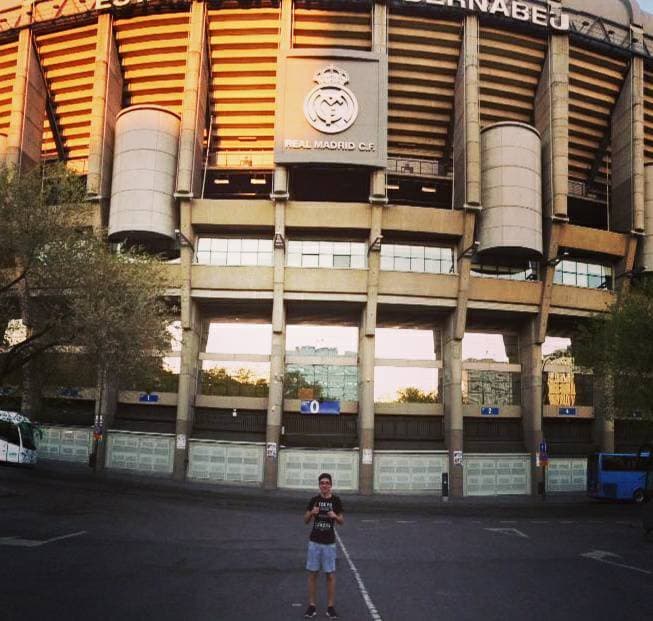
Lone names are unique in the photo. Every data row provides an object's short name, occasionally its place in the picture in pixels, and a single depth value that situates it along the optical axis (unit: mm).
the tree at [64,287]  20469
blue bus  32844
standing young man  8281
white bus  31422
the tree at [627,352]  27891
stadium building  34438
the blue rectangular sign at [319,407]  36000
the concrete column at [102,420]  34781
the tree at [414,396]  37188
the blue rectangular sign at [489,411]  37222
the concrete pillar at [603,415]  33688
